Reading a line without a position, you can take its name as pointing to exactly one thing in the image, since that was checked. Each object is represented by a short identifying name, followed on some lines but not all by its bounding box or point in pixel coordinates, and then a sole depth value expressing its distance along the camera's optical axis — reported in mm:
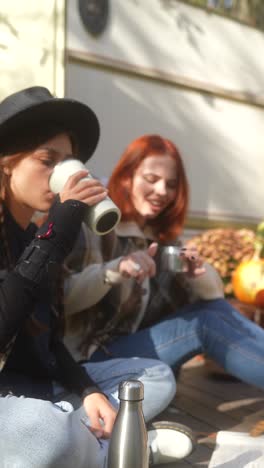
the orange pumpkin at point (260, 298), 2973
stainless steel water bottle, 1236
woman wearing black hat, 1322
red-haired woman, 2006
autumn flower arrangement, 3439
